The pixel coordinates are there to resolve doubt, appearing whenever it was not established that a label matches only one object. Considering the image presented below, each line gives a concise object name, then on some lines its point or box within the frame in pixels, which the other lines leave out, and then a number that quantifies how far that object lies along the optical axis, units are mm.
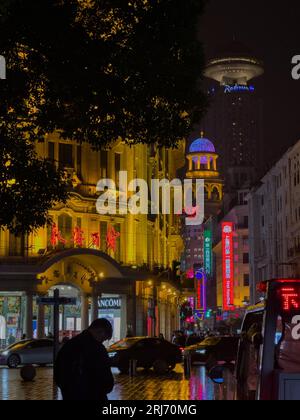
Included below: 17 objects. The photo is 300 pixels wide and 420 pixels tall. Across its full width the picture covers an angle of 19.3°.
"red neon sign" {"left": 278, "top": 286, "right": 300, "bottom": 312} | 8453
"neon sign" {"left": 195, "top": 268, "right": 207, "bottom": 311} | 161750
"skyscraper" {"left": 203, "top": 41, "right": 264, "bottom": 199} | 157262
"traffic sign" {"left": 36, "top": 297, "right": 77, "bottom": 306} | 24609
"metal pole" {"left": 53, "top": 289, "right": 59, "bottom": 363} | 22494
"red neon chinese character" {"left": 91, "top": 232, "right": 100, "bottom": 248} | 59062
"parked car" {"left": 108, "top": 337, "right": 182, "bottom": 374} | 37406
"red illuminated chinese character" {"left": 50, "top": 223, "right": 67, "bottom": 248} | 57125
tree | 14773
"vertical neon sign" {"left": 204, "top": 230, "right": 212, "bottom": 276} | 161875
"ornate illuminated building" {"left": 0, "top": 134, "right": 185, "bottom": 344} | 55531
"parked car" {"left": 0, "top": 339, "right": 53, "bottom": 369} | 42719
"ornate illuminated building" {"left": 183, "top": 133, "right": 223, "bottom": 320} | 161625
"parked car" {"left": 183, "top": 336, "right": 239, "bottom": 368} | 41500
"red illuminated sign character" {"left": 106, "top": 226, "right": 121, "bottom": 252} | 60500
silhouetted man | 9094
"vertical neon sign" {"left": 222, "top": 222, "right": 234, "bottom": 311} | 130125
